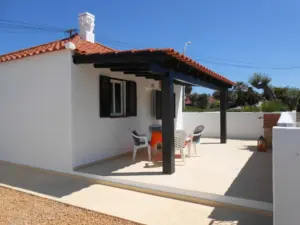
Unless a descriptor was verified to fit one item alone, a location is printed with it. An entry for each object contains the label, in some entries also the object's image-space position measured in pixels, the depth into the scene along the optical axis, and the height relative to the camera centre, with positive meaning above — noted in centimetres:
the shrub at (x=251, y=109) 1800 +18
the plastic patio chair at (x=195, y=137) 937 -100
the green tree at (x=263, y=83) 3897 +476
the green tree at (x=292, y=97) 2832 +173
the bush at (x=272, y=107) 1620 +29
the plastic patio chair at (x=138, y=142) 861 -110
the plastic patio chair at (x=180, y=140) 799 -95
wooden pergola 614 +138
